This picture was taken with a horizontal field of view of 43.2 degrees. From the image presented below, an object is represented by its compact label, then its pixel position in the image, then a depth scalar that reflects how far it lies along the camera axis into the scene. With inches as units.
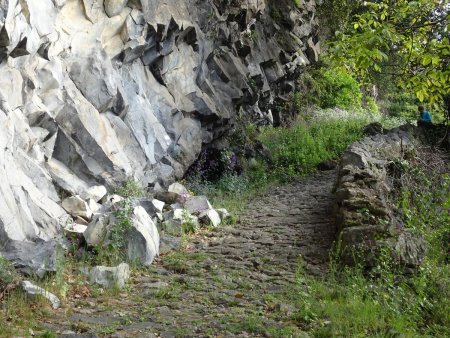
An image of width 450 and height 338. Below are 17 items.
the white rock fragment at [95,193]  335.6
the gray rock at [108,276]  246.4
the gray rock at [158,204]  358.3
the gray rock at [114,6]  397.4
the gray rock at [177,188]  441.7
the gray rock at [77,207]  309.0
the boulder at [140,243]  279.6
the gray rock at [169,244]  313.1
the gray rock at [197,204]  394.6
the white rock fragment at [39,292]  211.6
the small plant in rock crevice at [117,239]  269.7
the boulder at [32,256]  229.8
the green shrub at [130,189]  365.7
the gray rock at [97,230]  279.4
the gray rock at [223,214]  406.7
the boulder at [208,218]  386.6
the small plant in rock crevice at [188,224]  362.0
